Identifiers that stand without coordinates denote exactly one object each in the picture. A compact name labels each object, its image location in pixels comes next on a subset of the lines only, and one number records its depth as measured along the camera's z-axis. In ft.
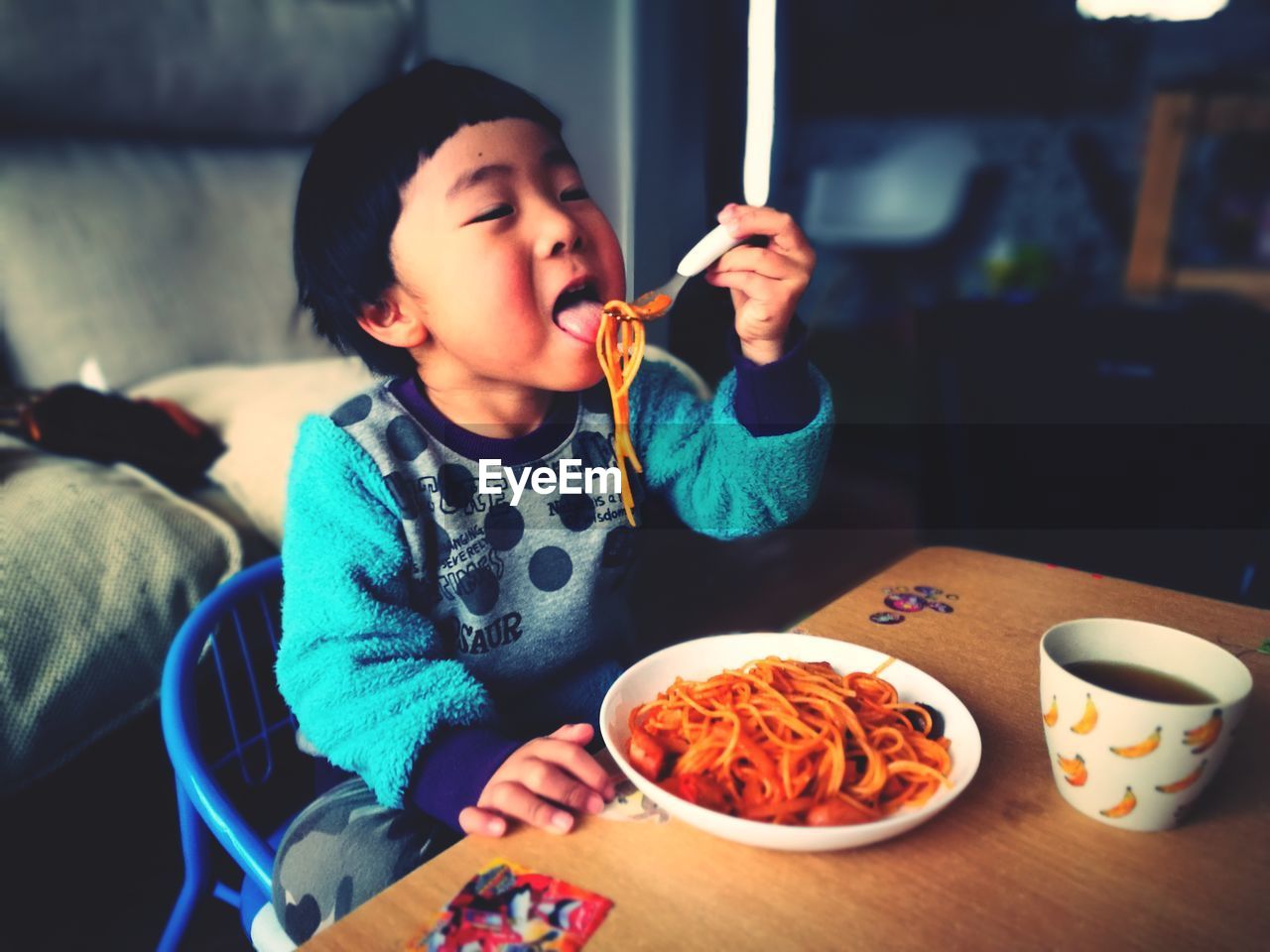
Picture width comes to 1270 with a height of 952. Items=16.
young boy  2.30
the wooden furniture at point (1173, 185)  10.91
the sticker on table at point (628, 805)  1.81
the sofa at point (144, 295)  3.97
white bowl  1.61
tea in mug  1.86
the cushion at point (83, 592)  3.74
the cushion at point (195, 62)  6.32
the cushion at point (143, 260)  6.33
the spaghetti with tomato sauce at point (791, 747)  1.77
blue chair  2.37
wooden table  1.51
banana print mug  1.64
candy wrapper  1.51
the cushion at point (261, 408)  4.97
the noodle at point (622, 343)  2.55
